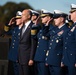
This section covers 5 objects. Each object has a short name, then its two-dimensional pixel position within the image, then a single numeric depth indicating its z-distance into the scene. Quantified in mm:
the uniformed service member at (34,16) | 12706
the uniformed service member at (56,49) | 11234
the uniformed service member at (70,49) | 10700
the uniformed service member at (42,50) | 11711
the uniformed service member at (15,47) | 12646
